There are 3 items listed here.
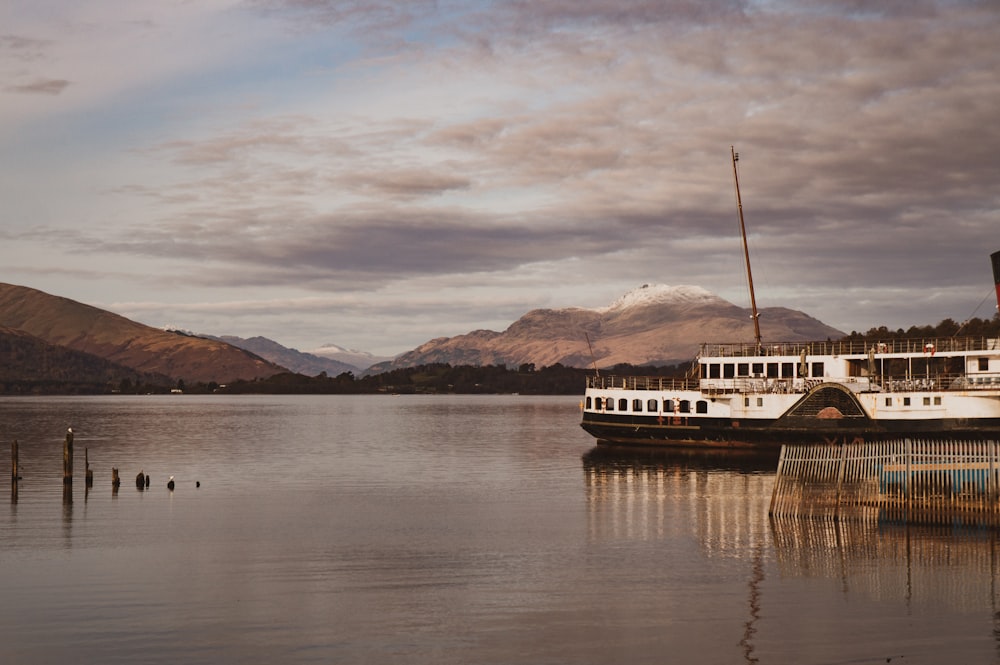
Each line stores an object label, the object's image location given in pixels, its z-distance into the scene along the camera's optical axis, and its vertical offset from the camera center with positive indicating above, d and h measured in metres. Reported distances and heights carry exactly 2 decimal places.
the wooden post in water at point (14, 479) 54.05 -5.40
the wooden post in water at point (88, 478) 58.65 -5.59
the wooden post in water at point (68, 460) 57.08 -4.48
